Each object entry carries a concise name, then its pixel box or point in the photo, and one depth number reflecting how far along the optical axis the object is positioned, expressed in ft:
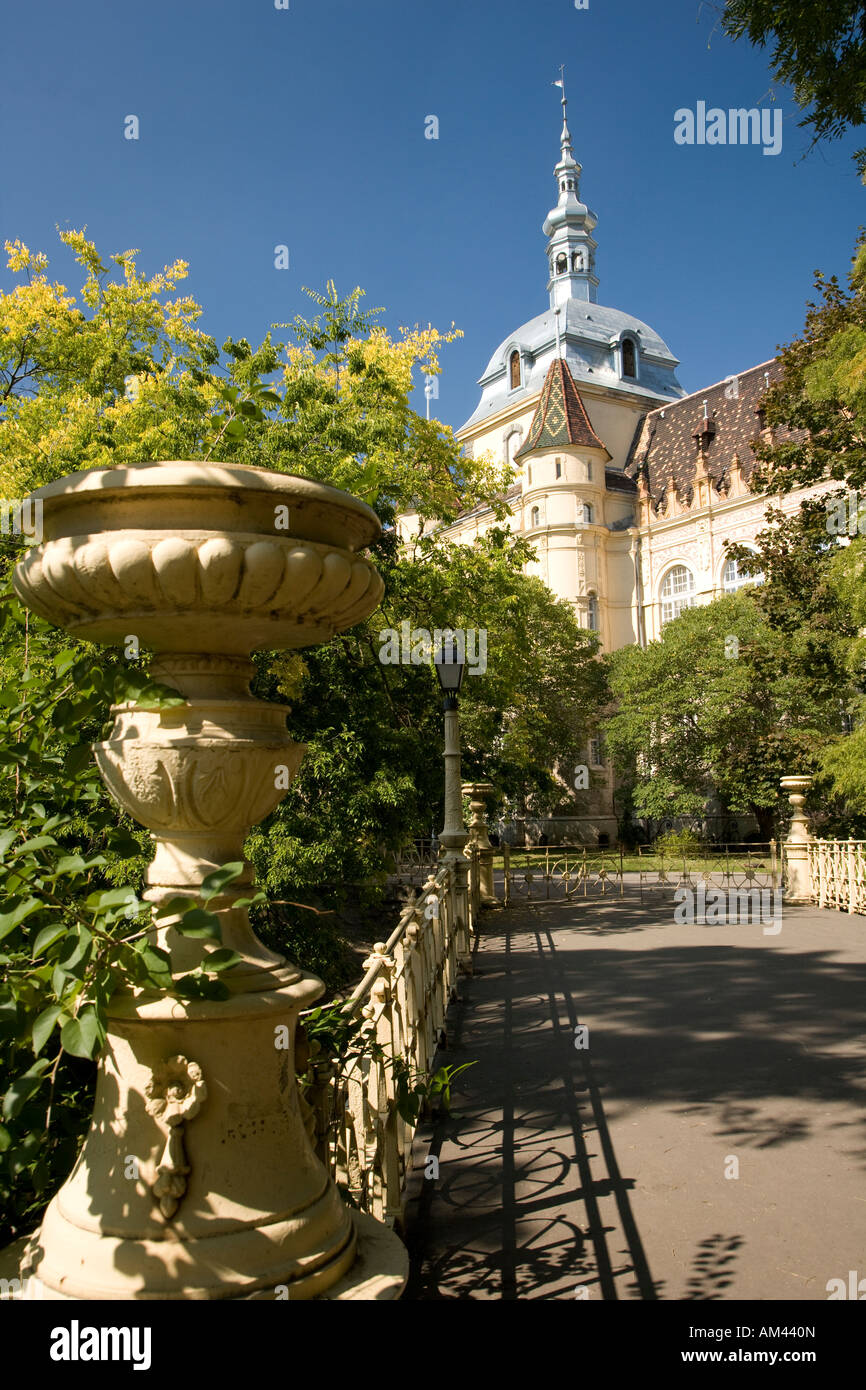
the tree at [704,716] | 98.63
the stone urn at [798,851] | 50.52
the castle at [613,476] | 139.85
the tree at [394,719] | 30.99
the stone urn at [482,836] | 48.03
